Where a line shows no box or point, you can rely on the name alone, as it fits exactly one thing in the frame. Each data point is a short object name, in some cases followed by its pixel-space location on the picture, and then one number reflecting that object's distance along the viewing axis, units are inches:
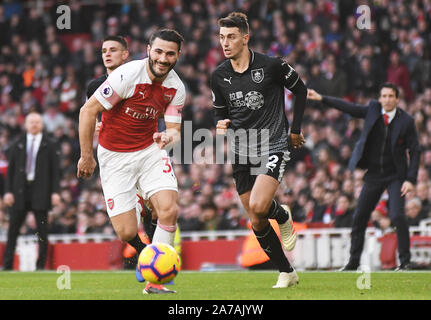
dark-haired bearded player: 328.5
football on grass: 311.9
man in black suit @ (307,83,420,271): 481.7
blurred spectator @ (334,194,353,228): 579.0
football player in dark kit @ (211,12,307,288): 359.3
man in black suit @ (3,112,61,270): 560.4
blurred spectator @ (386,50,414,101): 698.2
